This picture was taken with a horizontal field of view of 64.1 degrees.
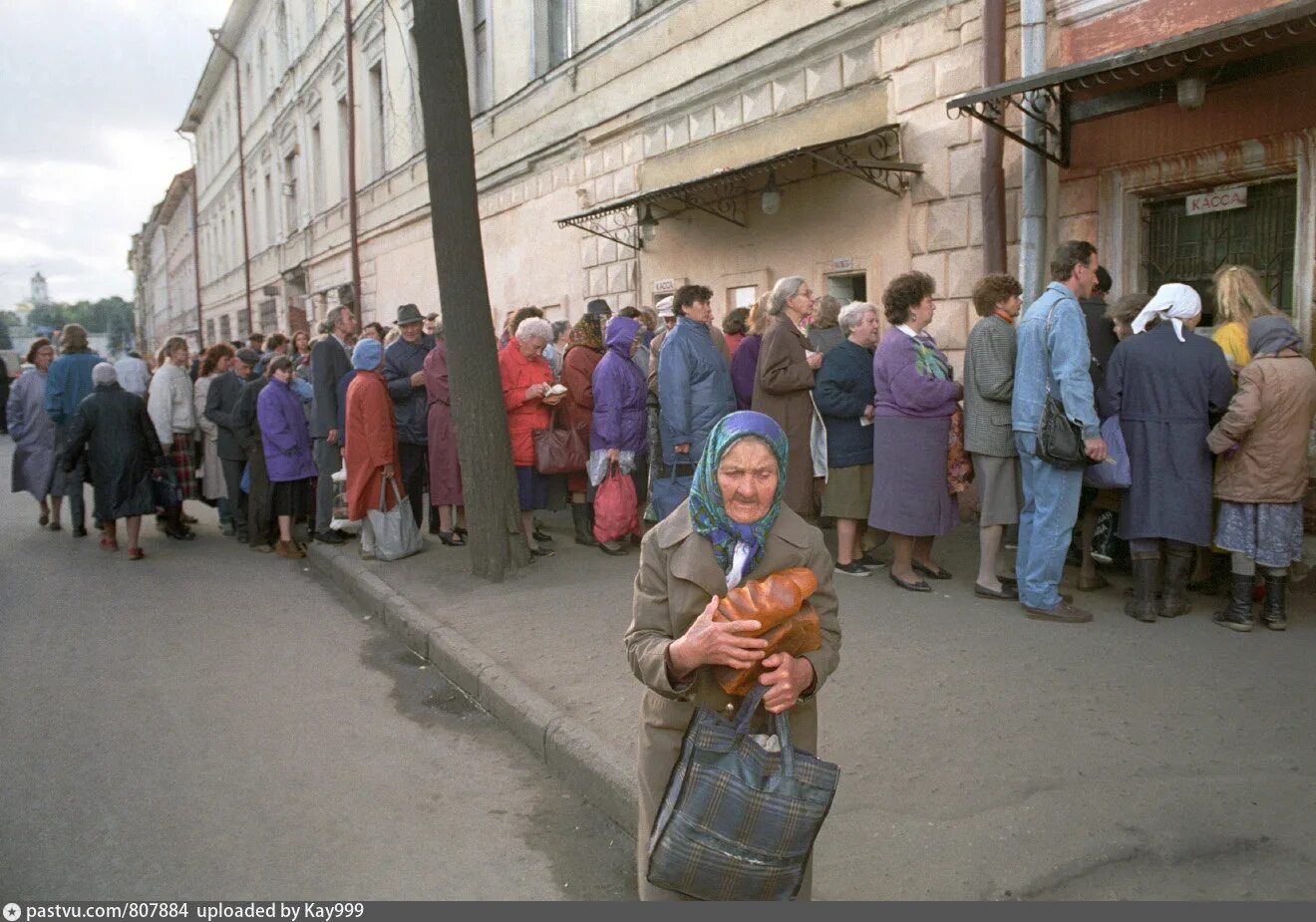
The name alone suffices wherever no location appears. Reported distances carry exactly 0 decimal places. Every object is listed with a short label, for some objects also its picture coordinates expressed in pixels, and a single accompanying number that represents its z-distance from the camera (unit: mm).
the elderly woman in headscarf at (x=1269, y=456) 5582
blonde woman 6082
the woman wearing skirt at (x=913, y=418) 6617
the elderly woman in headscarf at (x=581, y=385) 8727
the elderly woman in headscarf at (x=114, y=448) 9516
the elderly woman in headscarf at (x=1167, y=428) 5820
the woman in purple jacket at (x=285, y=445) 9398
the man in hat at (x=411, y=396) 9133
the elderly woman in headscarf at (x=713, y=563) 2619
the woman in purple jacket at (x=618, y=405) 8250
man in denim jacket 5770
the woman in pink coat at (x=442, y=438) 8836
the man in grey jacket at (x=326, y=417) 9312
